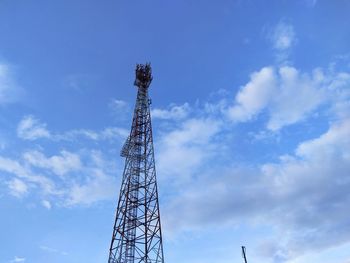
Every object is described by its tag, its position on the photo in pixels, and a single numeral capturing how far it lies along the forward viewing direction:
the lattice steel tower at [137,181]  41.25
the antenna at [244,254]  40.21
